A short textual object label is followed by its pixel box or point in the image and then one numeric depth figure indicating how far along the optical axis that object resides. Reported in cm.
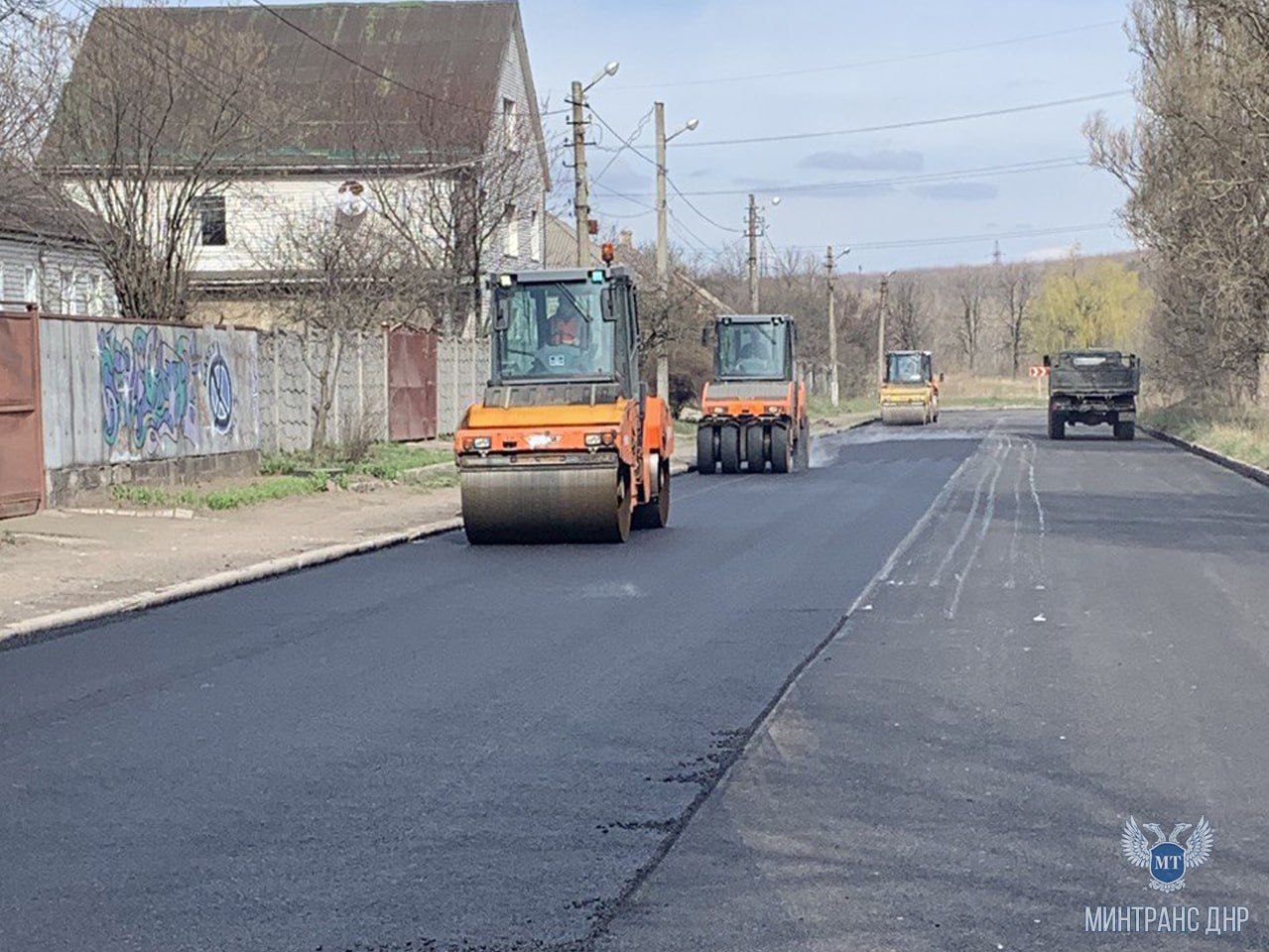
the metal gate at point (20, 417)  1852
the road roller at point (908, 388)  5947
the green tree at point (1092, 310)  9900
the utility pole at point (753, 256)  5575
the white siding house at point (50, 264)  3038
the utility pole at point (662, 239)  3981
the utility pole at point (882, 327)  8188
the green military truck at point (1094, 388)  4553
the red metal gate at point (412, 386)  3309
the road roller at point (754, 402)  3105
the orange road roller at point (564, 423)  1734
